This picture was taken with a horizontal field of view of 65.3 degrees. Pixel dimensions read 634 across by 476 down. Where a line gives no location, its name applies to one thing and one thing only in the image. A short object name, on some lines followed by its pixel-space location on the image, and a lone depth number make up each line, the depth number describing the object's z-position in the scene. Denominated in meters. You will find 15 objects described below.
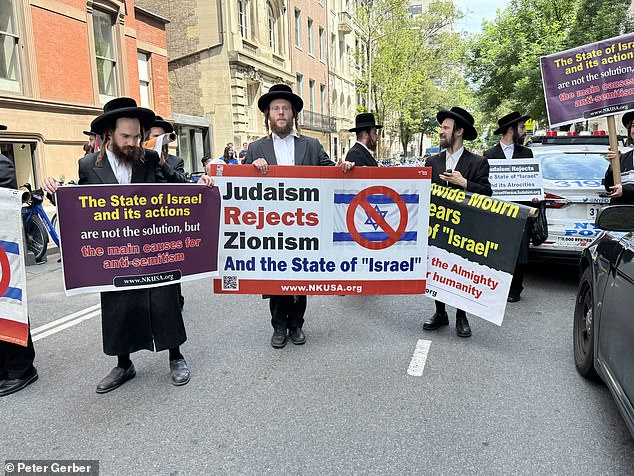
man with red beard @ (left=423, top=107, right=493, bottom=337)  4.49
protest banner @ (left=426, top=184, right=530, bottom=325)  4.24
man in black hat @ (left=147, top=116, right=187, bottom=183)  3.88
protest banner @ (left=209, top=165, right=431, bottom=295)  4.18
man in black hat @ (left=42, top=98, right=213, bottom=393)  3.55
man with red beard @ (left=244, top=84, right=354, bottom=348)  4.27
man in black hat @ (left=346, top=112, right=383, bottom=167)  5.79
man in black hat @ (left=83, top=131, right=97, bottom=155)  8.60
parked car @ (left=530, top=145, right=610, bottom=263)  5.86
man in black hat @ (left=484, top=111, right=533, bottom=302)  6.27
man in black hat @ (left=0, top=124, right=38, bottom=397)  3.70
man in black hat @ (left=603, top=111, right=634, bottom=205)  4.75
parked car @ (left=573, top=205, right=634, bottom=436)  2.56
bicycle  8.75
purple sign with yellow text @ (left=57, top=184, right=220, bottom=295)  3.46
